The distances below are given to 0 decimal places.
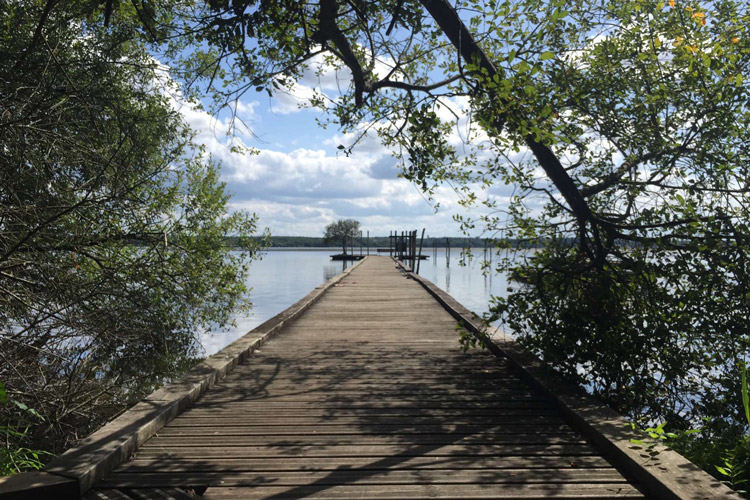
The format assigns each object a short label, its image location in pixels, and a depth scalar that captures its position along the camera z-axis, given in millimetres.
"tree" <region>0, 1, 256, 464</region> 3674
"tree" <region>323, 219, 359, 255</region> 92312
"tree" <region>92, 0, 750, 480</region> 3965
